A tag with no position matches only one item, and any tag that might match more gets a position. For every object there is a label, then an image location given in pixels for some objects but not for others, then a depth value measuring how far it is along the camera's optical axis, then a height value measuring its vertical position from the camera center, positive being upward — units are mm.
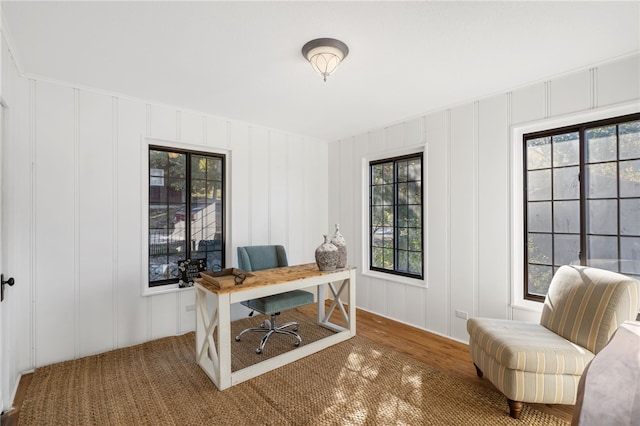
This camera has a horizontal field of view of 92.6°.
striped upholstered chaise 1944 -879
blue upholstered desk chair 2957 -844
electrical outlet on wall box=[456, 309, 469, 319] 3245 -1081
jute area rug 2020 -1353
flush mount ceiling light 2084 +1138
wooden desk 2350 -886
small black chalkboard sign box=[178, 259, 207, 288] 3498 -674
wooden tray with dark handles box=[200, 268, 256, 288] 2449 -541
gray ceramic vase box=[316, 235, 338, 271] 3088 -442
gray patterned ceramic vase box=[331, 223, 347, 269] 3186 -365
